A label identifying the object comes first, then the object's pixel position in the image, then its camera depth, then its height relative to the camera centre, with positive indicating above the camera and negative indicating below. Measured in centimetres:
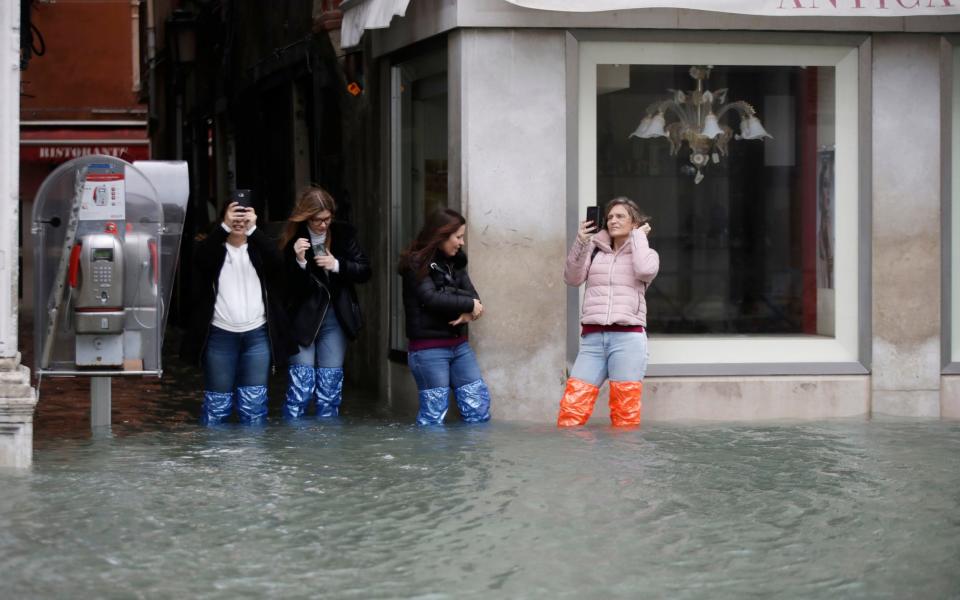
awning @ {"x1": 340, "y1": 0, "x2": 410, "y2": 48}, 1037 +184
